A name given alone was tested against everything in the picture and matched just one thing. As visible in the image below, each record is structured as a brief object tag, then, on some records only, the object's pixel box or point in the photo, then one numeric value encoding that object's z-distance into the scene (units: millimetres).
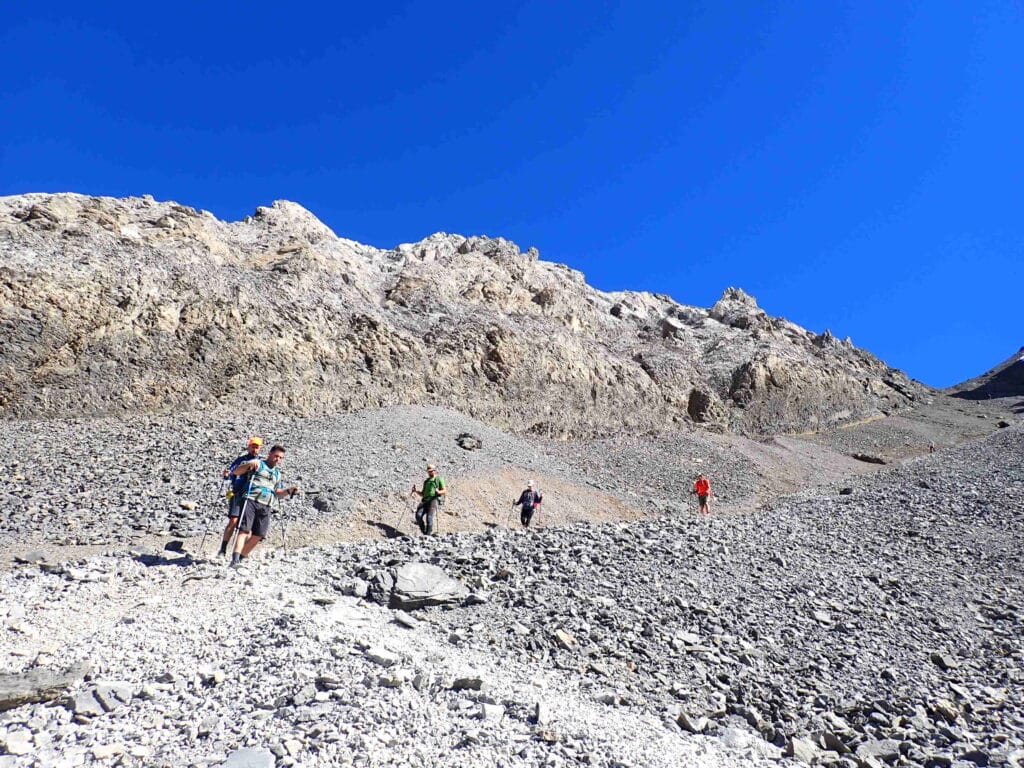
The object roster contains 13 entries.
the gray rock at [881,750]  5488
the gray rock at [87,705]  4359
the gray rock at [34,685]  4414
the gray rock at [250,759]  3887
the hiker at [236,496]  8445
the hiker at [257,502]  8422
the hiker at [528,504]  15172
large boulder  7430
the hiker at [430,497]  13031
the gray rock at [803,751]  5277
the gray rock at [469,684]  5238
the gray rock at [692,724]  5473
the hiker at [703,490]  20438
